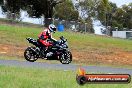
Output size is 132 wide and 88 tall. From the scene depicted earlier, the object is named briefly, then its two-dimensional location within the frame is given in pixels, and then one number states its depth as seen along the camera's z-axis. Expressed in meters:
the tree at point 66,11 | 80.38
